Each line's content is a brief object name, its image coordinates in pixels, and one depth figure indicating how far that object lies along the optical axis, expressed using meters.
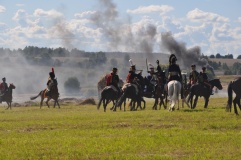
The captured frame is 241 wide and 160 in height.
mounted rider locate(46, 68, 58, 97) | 47.50
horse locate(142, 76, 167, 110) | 38.28
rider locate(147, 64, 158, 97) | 39.58
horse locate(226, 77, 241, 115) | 29.17
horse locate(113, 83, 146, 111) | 36.58
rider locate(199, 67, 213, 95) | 37.12
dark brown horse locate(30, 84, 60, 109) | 48.22
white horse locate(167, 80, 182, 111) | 32.00
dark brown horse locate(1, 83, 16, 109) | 52.41
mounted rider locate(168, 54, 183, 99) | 32.25
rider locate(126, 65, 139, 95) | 37.22
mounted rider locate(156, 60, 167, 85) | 38.16
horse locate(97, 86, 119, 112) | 37.31
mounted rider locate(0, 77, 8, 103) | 52.97
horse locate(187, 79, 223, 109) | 36.59
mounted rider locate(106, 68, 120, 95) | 37.15
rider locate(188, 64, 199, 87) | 37.56
